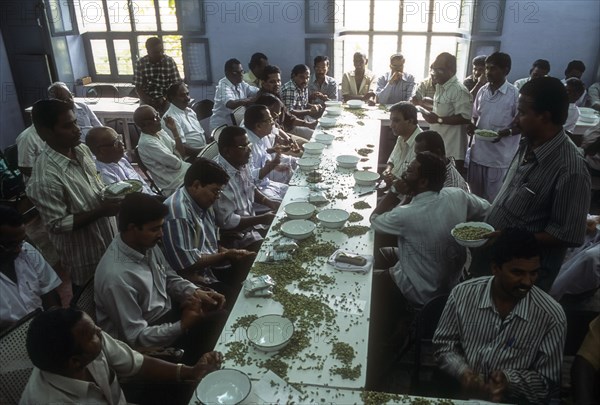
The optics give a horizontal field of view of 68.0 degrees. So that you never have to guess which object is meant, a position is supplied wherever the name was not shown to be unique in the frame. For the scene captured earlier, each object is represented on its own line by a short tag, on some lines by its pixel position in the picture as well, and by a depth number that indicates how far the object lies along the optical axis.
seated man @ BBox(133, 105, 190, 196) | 4.25
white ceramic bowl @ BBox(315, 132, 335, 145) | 5.08
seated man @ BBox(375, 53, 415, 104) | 6.56
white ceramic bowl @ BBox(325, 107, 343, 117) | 6.13
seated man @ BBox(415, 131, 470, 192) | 3.45
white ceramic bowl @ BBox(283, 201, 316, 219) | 3.34
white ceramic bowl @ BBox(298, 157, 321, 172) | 4.35
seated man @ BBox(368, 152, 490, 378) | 2.80
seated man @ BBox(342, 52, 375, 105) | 7.02
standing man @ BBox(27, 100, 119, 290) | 2.87
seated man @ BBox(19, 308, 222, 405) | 1.67
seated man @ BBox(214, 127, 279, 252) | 3.63
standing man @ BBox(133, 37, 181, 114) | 6.20
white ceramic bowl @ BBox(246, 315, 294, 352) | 2.10
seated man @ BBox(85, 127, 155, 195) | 3.66
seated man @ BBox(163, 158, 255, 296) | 2.87
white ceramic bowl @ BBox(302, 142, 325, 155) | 4.77
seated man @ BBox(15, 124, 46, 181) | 4.46
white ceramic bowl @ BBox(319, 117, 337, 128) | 5.70
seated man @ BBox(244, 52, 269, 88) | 6.74
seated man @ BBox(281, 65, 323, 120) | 6.38
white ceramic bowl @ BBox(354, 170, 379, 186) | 3.97
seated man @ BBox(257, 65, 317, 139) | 5.99
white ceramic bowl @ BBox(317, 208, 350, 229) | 3.17
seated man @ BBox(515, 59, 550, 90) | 6.25
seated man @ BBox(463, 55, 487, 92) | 6.21
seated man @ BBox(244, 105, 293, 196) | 4.49
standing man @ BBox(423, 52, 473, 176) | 4.86
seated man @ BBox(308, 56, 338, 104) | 6.84
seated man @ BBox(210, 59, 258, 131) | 6.20
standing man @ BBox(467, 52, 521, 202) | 4.71
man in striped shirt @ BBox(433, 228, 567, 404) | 2.00
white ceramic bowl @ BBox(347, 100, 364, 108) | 6.52
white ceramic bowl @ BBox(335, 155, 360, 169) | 4.36
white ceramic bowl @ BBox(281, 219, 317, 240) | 3.04
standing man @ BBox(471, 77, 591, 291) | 2.51
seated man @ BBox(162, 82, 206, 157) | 5.07
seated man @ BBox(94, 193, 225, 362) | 2.29
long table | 2.02
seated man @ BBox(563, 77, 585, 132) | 5.55
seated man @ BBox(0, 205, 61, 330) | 2.42
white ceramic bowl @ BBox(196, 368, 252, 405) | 1.83
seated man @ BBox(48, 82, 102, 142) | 5.02
